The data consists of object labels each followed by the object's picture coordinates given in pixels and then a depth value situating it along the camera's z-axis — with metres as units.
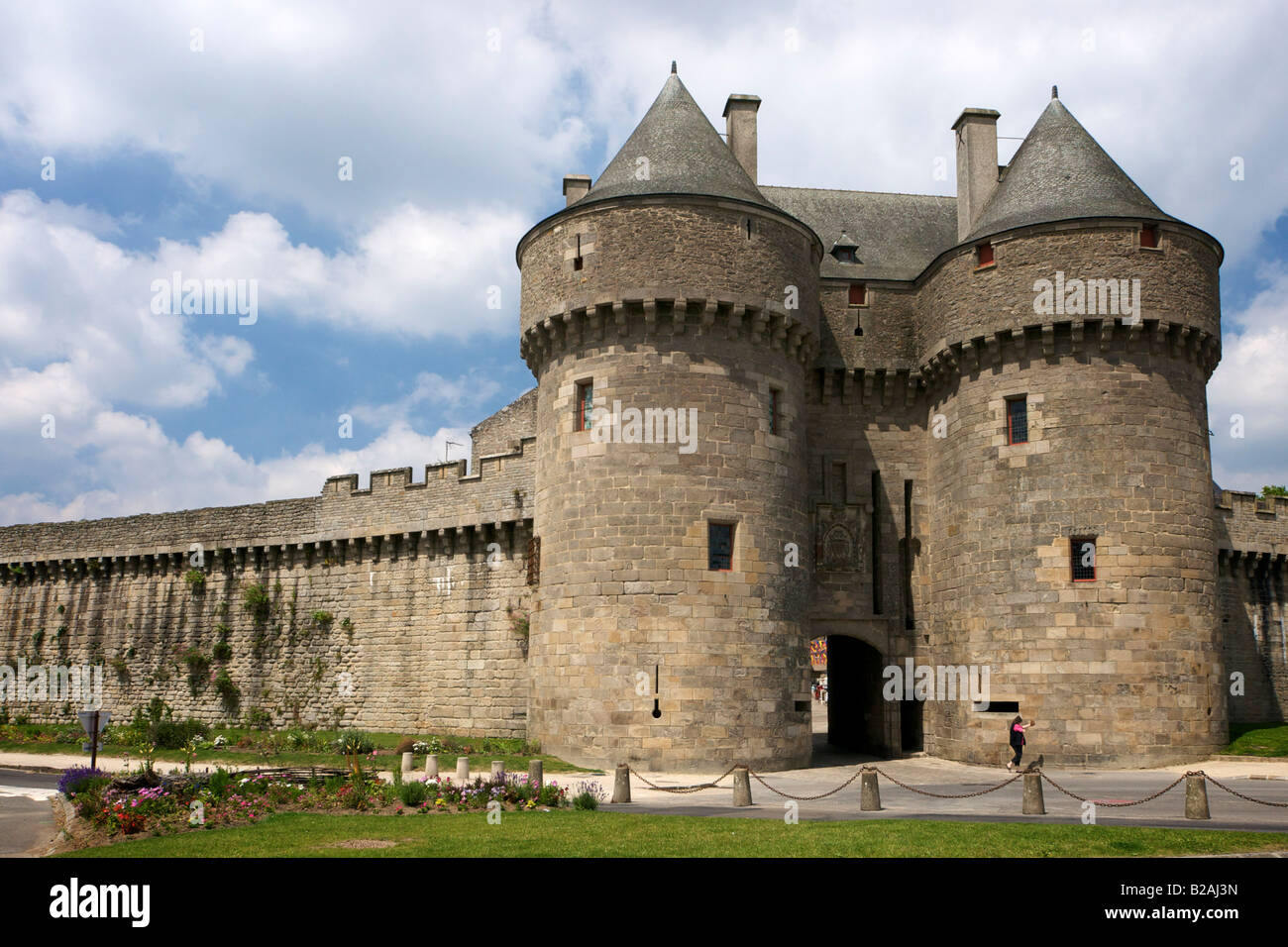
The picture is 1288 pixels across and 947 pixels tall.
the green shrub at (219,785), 15.30
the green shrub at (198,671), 32.84
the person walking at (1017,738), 21.05
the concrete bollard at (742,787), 16.03
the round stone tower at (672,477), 21.55
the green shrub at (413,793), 15.45
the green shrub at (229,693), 31.94
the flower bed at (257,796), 14.12
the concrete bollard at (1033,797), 14.52
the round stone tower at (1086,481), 21.77
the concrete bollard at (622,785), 16.62
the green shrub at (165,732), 26.67
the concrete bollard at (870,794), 15.30
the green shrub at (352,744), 23.69
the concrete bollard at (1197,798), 14.05
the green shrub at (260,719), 30.92
